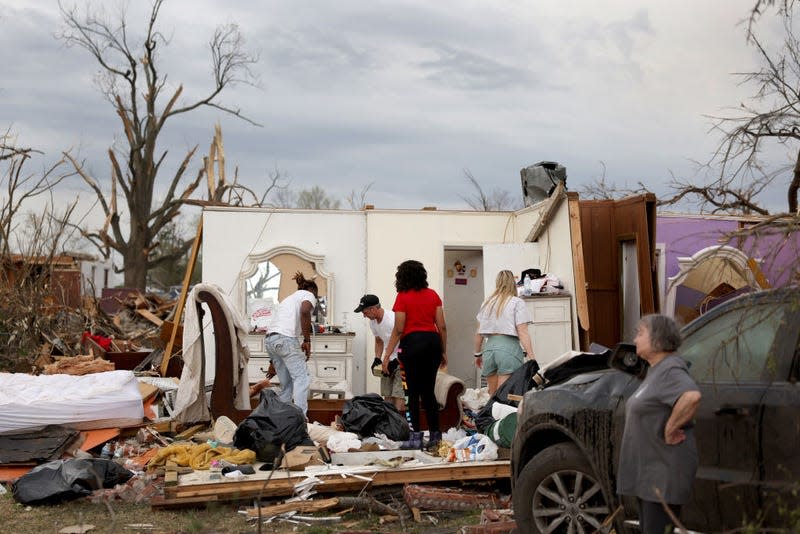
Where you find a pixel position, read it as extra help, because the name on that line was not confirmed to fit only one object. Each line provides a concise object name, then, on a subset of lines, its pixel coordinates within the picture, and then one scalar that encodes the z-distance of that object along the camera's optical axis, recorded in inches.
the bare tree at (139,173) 1467.8
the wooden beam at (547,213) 567.8
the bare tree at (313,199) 1763.0
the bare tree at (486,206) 1228.5
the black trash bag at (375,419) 410.6
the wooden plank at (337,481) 323.9
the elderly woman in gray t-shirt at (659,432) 184.1
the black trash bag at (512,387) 409.1
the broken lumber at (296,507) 313.3
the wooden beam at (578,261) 537.3
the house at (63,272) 626.2
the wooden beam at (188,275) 643.0
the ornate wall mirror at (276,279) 641.0
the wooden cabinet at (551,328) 548.4
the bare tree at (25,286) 584.7
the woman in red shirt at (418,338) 392.5
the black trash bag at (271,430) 378.0
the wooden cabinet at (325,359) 603.2
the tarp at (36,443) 389.1
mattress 402.3
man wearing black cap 446.3
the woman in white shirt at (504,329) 426.0
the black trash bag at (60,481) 340.2
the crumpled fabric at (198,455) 373.4
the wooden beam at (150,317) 938.1
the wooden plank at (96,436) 414.6
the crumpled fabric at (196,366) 474.3
